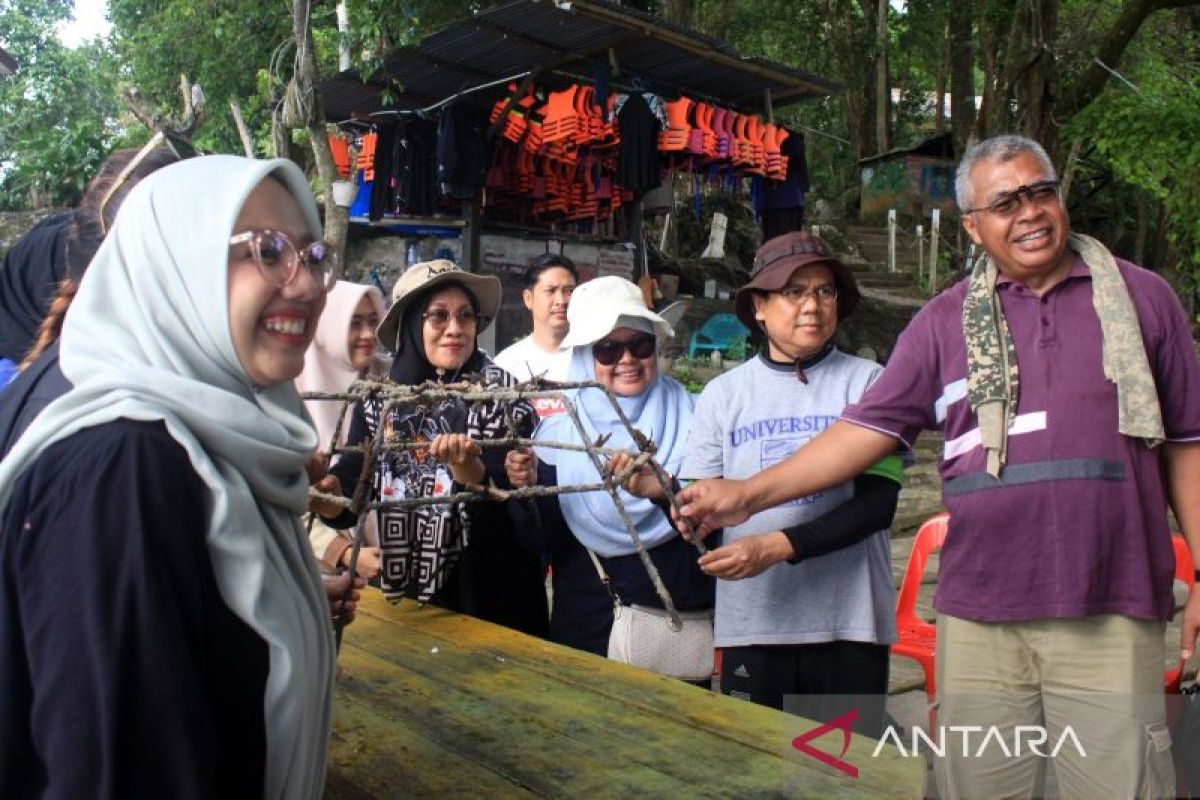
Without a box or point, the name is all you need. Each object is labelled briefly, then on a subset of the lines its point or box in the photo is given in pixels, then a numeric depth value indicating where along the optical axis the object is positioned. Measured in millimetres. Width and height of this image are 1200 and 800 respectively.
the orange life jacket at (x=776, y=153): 8734
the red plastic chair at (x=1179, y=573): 3053
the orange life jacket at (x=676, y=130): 8031
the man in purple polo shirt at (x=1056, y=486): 2127
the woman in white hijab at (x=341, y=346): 3359
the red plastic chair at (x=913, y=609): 3469
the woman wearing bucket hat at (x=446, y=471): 2910
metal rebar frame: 2027
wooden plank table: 1766
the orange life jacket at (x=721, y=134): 8344
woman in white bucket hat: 2926
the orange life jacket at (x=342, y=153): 10359
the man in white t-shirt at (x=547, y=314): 4223
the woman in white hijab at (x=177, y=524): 1120
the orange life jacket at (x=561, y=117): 7613
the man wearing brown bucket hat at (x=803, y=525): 2631
